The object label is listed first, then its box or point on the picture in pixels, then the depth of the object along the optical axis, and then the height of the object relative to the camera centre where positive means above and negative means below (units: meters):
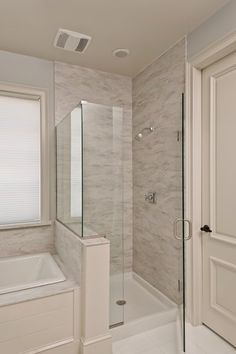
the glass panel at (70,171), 1.92 +0.03
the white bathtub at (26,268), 2.33 -0.94
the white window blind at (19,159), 2.53 +0.16
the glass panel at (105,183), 1.84 -0.07
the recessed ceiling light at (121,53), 2.44 +1.26
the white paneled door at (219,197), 1.84 -0.18
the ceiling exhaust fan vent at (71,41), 2.12 +1.24
